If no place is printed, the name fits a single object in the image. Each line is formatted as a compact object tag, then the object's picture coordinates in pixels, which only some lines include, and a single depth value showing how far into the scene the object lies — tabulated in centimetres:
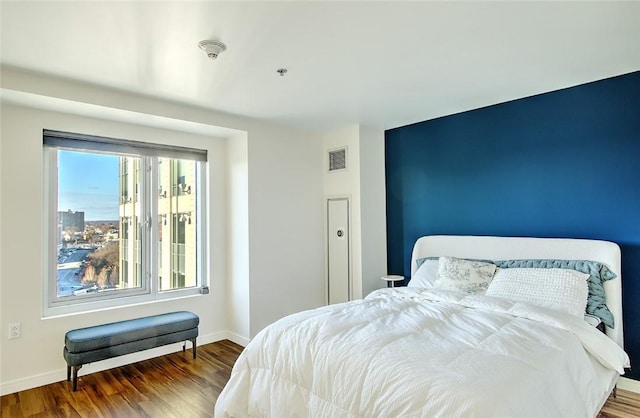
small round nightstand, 401
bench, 294
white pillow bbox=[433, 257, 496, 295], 313
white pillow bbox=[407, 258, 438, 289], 349
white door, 439
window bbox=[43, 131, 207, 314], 330
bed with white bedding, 158
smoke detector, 223
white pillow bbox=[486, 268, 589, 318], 257
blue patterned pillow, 266
